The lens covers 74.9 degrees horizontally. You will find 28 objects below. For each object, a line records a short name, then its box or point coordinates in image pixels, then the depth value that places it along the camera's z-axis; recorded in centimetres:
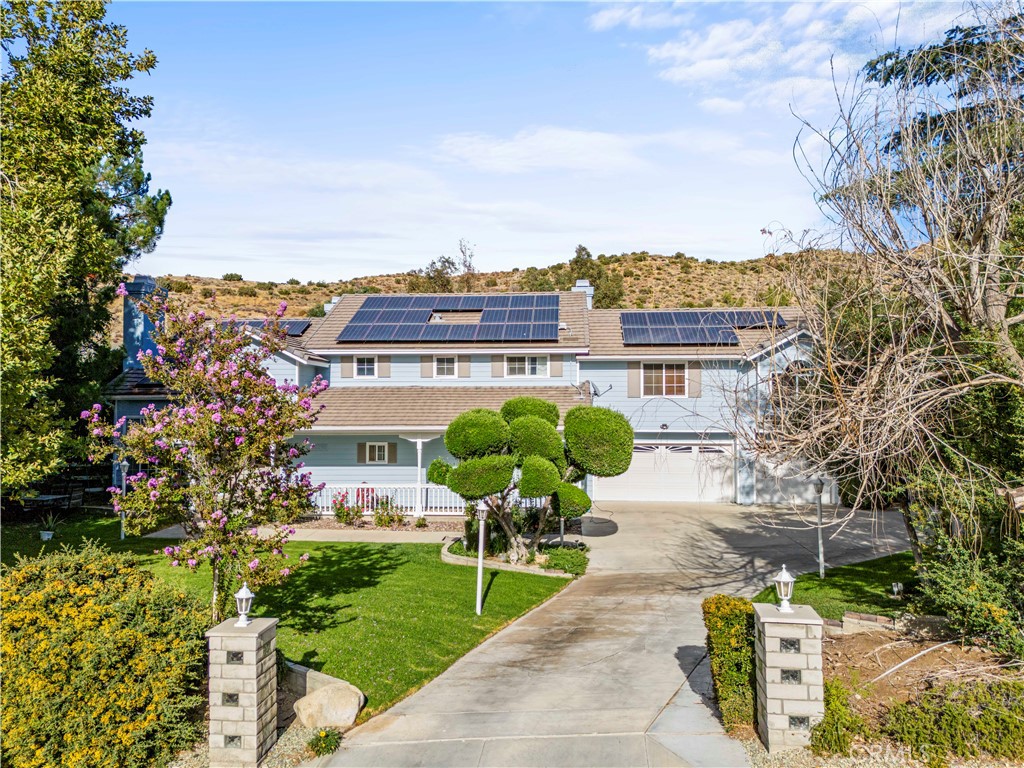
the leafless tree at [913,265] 802
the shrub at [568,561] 1575
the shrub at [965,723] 634
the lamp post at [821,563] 1356
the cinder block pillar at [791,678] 666
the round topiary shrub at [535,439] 1510
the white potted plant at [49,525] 1703
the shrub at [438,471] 1540
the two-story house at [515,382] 2378
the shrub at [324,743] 703
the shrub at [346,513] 2075
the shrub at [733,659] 742
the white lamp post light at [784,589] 693
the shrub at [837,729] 656
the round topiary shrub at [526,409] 1584
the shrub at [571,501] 1477
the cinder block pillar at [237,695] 665
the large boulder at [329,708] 754
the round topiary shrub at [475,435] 1477
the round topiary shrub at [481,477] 1445
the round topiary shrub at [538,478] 1452
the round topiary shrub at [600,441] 1484
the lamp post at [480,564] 1212
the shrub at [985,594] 762
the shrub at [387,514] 2070
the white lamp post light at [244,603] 680
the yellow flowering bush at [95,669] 631
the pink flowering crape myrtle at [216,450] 851
